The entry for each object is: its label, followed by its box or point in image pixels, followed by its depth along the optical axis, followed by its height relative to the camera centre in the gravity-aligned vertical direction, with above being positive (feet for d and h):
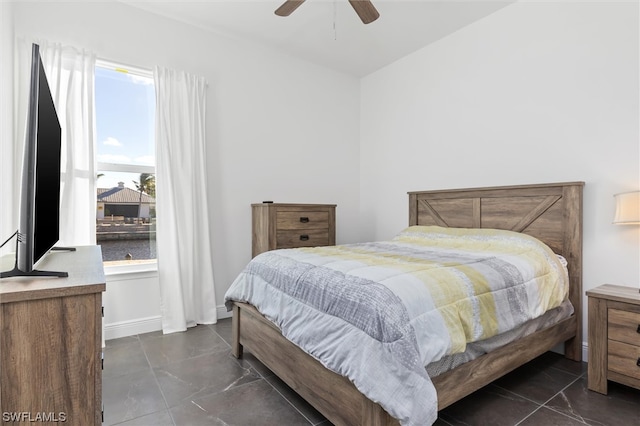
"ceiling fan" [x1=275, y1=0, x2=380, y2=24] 7.59 +4.44
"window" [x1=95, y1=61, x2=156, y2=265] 9.81 +1.29
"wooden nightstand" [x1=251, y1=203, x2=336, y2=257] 11.02 -0.71
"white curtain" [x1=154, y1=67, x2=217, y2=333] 10.01 +0.06
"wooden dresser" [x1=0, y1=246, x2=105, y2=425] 2.93 -1.29
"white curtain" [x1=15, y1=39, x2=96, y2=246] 8.55 +2.06
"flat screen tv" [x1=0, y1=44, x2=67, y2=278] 3.37 +0.29
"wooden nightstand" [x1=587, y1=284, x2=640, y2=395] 6.31 -2.63
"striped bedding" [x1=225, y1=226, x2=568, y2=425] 4.33 -1.62
